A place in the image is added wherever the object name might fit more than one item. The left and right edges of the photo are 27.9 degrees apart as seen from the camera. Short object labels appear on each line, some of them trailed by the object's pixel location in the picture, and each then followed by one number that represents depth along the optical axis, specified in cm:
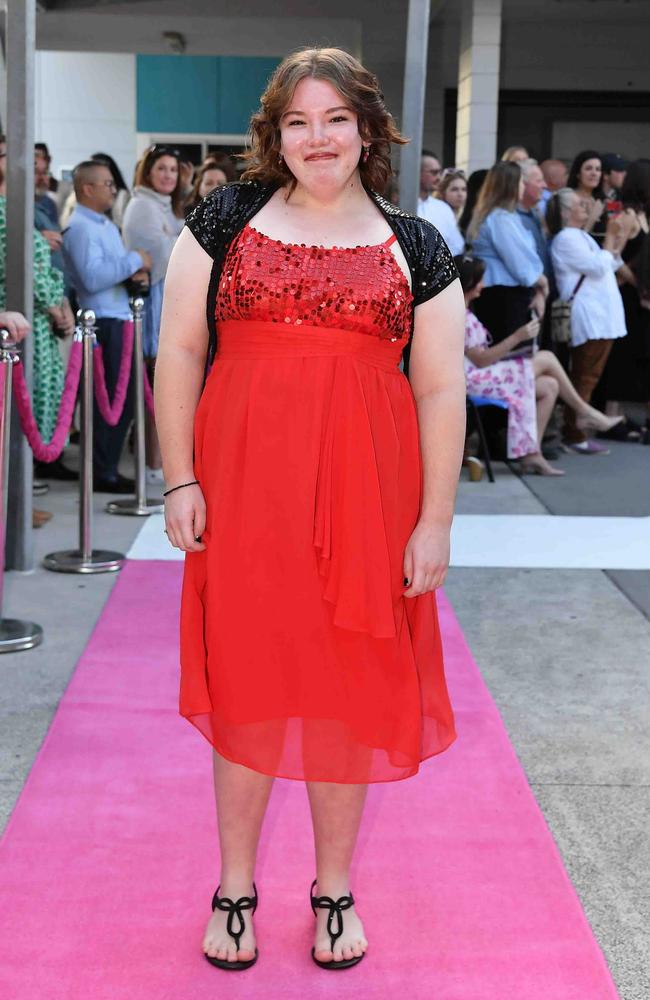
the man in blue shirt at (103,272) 702
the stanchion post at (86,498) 560
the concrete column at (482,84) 1445
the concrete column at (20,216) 526
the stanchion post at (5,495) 445
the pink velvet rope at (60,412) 494
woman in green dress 603
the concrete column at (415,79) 625
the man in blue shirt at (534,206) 883
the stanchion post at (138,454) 669
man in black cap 1086
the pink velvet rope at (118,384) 614
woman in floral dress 789
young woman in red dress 232
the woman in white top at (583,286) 899
